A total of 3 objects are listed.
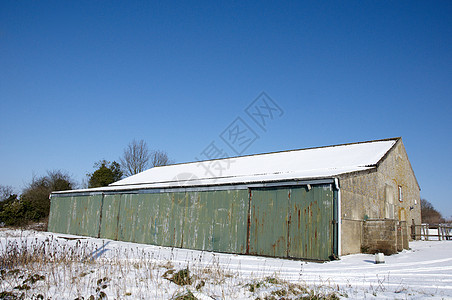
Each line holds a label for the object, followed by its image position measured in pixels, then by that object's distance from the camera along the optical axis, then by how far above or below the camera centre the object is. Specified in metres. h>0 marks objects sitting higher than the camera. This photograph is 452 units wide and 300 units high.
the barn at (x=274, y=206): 12.65 +0.42
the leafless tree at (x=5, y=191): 56.23 +2.38
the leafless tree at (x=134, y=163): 49.85 +6.95
